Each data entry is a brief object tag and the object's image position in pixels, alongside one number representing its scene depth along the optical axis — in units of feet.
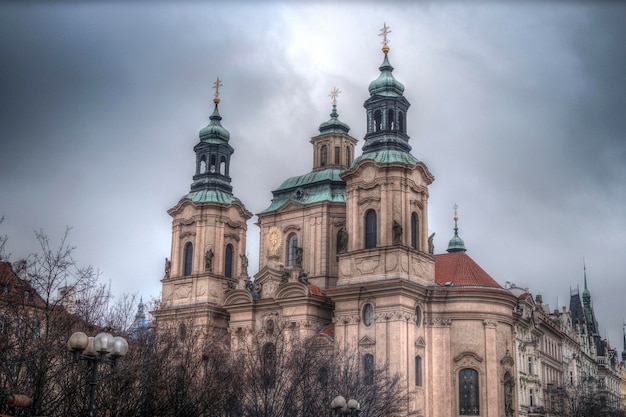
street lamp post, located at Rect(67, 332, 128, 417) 62.49
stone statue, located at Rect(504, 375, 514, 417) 168.45
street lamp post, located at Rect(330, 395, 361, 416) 93.61
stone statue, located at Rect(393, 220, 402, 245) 166.91
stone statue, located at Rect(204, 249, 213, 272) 200.85
